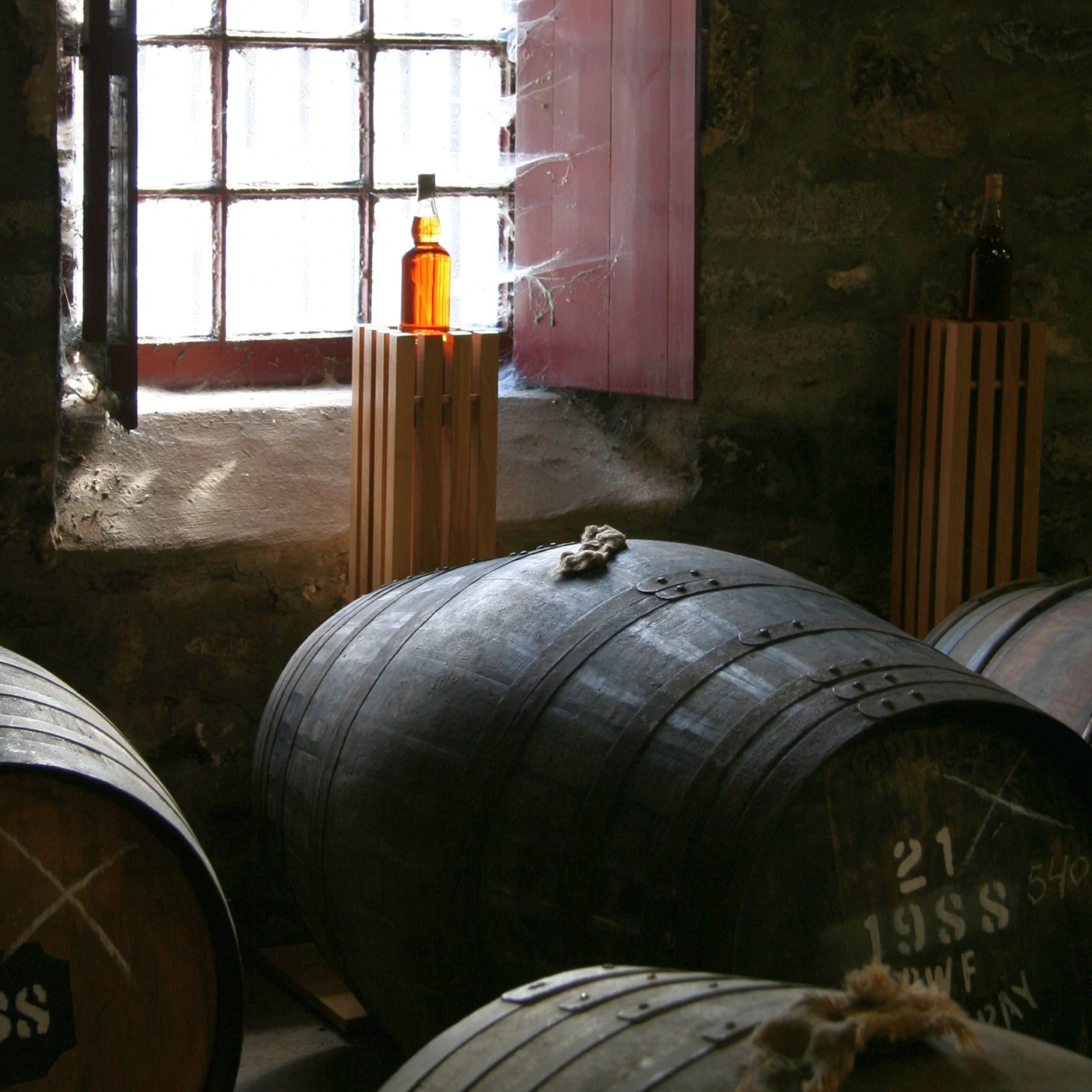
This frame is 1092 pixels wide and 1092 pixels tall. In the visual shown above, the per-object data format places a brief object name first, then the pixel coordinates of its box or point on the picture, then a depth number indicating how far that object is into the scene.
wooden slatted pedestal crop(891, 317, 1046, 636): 3.00
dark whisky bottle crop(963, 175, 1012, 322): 3.09
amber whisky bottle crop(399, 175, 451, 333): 2.77
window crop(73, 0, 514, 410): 3.22
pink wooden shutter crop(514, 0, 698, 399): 3.14
